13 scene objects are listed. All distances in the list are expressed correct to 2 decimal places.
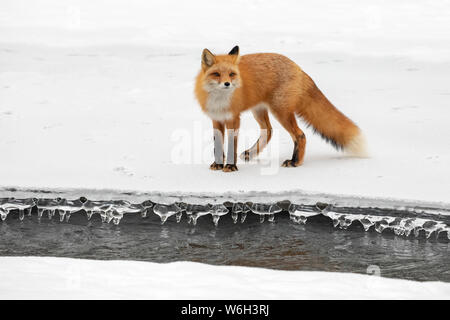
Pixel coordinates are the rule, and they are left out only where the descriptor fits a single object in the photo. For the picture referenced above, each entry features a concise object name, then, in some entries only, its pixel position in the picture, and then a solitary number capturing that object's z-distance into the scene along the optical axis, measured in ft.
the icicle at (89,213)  33.73
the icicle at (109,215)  33.37
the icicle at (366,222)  31.73
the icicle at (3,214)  34.06
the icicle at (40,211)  34.09
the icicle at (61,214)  33.96
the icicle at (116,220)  33.32
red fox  34.30
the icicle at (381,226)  31.50
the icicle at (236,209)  33.04
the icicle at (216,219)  32.94
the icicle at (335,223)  32.40
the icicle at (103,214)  33.45
